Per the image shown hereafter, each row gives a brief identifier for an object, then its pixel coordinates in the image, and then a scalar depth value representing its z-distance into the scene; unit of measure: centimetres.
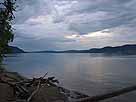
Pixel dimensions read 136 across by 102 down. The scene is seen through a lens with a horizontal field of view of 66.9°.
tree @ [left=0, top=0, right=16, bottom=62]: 877
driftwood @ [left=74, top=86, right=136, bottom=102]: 266
